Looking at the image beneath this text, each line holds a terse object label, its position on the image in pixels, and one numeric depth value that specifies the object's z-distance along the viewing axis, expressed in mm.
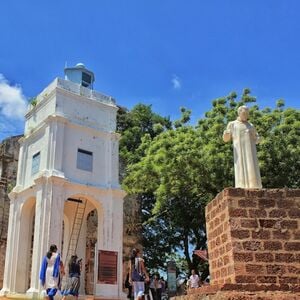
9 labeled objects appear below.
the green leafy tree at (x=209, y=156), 17344
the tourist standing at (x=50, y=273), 9102
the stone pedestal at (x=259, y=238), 6672
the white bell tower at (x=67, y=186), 16766
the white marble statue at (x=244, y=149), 7523
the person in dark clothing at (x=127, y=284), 11815
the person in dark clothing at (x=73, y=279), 12391
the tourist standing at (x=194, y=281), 16138
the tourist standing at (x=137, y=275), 10352
